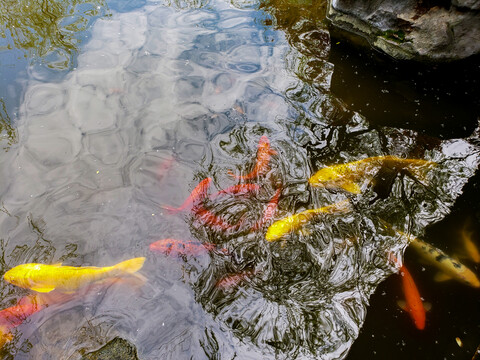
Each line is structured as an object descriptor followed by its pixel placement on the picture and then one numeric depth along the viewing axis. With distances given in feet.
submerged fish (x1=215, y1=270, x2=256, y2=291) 8.25
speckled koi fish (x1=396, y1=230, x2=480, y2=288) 8.20
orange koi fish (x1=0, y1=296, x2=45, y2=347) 7.48
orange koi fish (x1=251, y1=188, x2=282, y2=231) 9.36
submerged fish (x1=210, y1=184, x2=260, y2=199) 10.09
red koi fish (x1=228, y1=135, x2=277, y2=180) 10.59
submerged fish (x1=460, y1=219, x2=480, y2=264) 8.69
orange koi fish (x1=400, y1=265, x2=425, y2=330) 7.57
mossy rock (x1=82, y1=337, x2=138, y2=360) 7.15
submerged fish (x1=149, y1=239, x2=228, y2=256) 8.82
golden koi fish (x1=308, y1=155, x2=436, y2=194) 10.24
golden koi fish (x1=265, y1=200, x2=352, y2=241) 9.07
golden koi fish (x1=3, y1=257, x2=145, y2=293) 8.09
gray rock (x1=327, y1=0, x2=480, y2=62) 12.39
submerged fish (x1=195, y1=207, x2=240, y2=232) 9.33
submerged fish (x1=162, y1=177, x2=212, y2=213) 9.80
